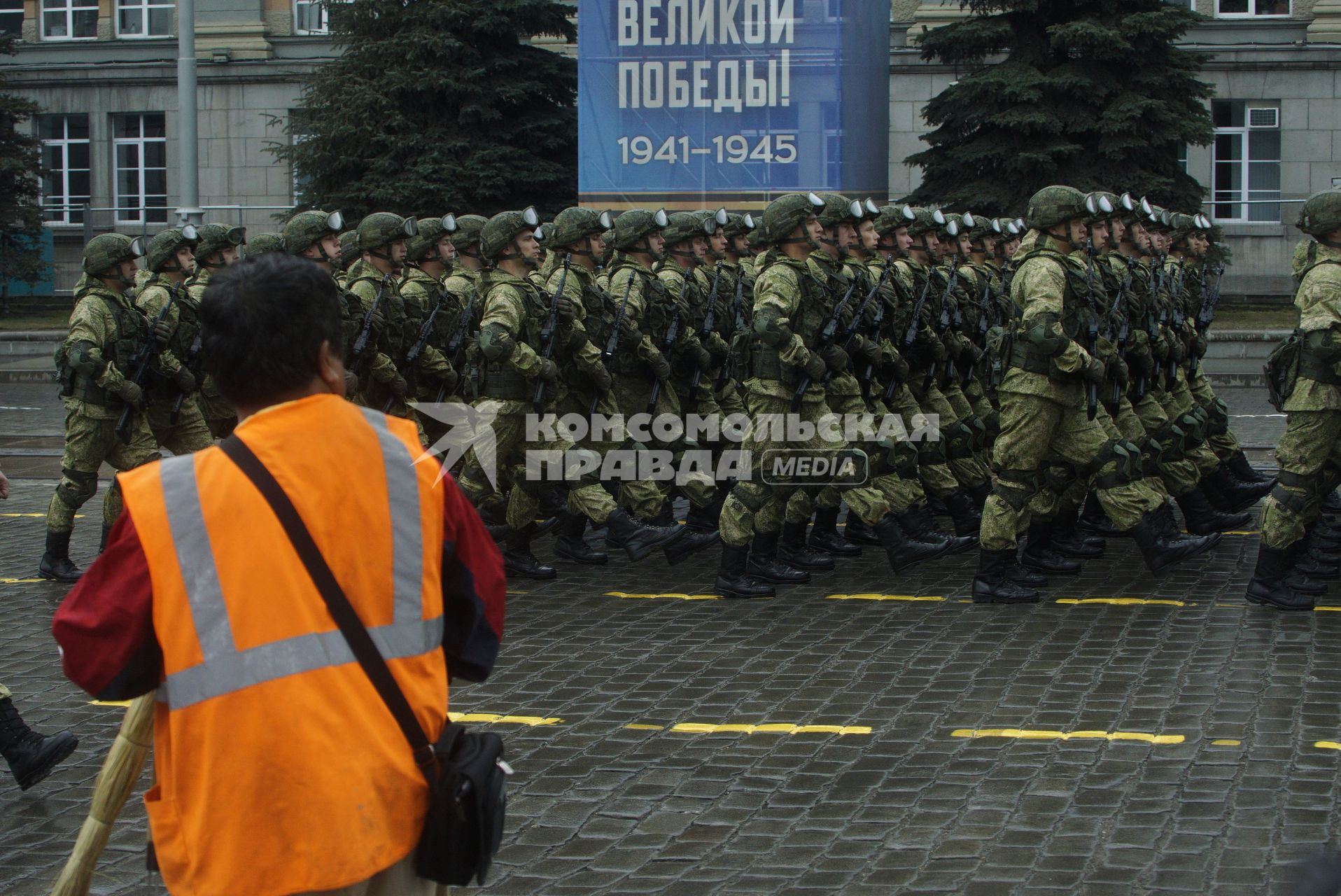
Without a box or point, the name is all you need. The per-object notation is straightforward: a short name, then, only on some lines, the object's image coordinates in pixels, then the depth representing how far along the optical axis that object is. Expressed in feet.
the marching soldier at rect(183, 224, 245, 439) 70.90
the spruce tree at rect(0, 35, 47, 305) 184.44
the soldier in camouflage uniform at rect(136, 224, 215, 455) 65.10
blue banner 117.91
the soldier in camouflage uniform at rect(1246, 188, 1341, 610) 52.42
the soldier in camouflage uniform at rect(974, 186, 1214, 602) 55.57
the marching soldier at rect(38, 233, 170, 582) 61.82
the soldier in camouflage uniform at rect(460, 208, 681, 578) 61.77
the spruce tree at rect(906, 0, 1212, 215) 138.51
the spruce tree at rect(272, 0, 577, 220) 154.71
